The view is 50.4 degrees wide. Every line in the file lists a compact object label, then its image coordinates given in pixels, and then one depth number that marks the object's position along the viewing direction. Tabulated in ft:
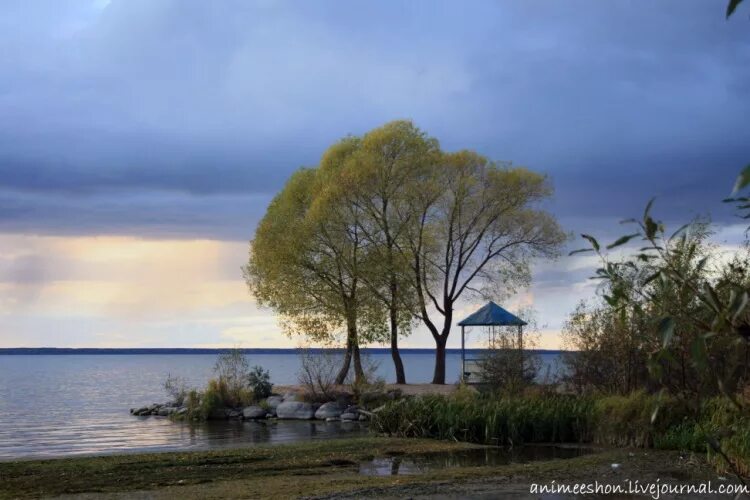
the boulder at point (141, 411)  112.08
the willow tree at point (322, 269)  117.29
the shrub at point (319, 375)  104.47
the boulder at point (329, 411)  97.40
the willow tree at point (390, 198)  117.19
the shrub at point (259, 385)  109.40
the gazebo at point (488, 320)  105.81
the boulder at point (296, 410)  99.91
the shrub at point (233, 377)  106.73
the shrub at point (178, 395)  113.29
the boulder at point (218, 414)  101.81
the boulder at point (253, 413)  99.86
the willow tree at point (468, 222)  121.39
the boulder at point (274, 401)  103.76
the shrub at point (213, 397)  101.50
